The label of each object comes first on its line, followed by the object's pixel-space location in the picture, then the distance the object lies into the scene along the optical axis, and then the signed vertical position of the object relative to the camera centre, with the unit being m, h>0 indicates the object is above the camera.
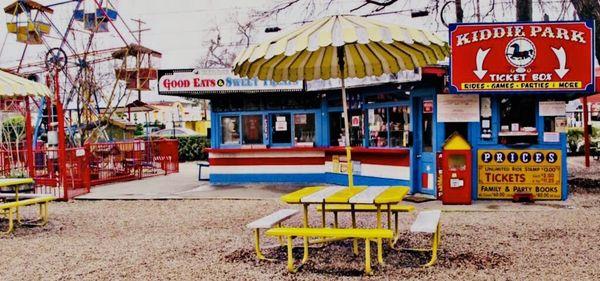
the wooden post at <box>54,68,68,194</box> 11.87 -0.26
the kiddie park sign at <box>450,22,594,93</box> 9.88 +1.17
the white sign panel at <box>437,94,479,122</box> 10.44 +0.40
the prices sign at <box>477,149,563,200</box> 10.38 -0.77
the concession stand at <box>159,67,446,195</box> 11.25 +0.11
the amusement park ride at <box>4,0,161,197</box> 16.88 +2.52
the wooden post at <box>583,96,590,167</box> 17.42 -0.26
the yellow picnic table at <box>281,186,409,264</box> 5.75 -0.66
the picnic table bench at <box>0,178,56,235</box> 8.46 -0.90
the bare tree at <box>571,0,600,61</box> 12.46 +2.50
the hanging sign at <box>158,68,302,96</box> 13.05 +1.20
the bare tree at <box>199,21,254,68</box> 38.02 +5.82
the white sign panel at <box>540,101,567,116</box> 10.30 +0.34
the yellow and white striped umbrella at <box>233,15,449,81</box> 5.25 +0.85
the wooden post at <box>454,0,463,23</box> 15.09 +3.10
